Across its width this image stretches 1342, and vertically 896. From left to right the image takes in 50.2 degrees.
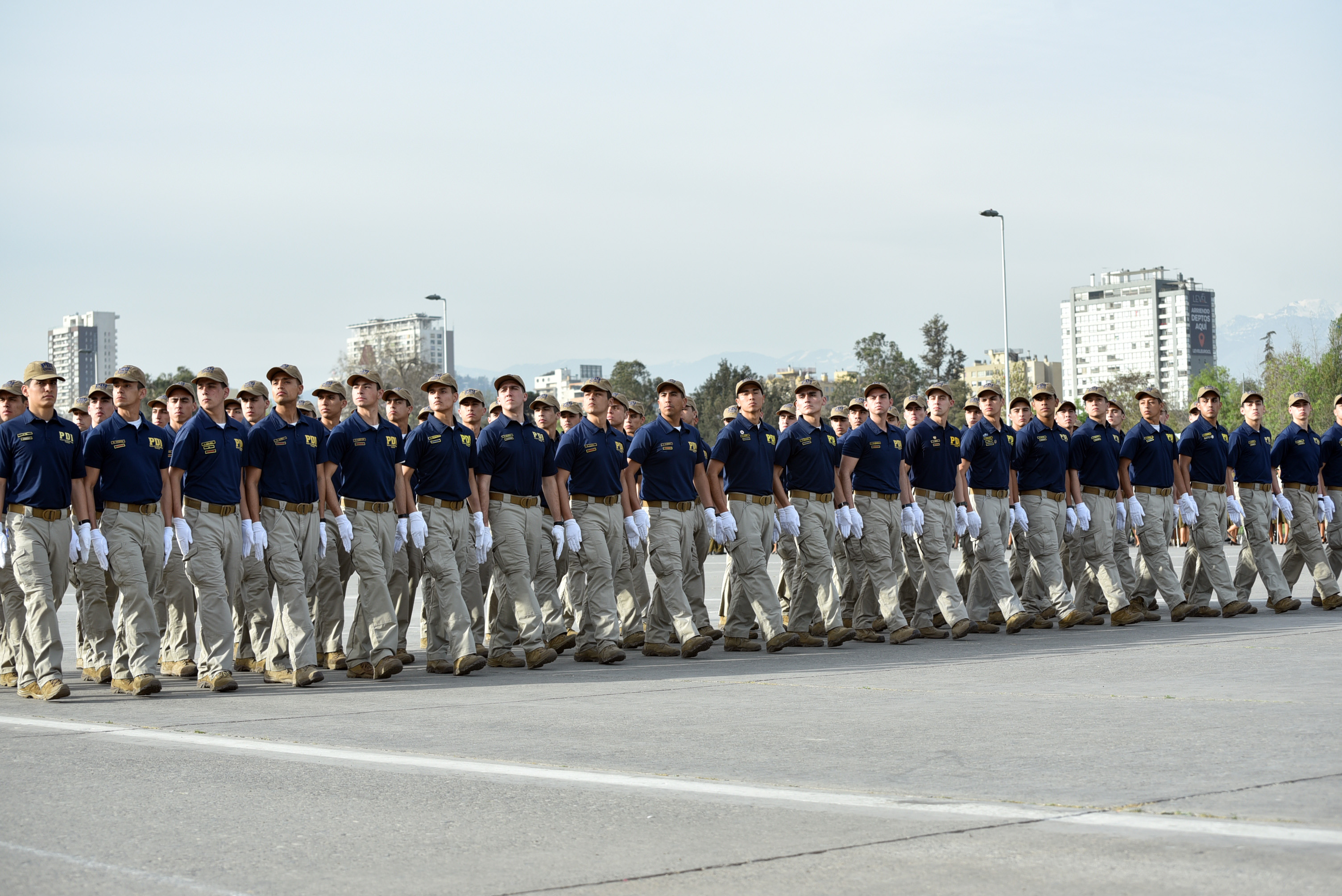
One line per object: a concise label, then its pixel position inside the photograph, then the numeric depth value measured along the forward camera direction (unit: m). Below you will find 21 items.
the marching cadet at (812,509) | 13.67
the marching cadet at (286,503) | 11.74
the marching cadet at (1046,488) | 15.00
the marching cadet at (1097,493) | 15.12
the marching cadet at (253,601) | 12.19
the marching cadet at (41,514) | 10.88
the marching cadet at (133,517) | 11.04
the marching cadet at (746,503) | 13.38
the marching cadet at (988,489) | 14.76
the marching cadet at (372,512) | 11.81
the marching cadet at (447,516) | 12.11
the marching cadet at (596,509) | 12.77
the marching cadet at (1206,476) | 16.02
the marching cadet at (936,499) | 14.21
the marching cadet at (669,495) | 13.12
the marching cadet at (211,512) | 11.32
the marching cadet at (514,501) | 12.53
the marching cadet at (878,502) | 14.16
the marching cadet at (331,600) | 12.51
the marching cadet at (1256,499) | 15.84
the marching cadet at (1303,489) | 16.08
